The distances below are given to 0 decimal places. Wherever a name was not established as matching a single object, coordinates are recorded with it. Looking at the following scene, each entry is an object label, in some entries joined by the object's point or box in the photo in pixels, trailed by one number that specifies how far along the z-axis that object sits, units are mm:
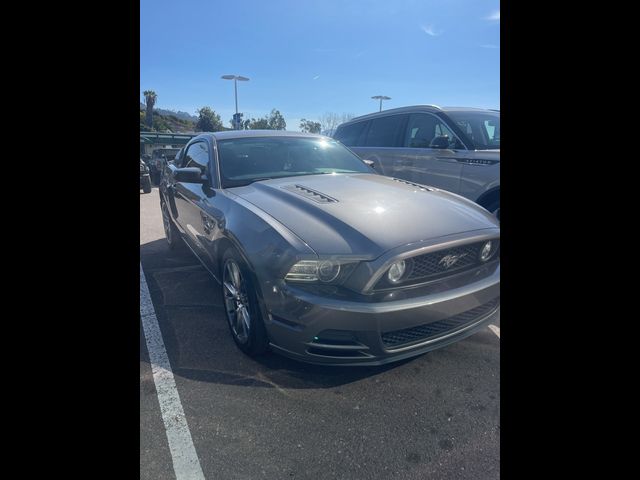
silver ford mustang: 1889
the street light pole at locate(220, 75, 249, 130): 22945
